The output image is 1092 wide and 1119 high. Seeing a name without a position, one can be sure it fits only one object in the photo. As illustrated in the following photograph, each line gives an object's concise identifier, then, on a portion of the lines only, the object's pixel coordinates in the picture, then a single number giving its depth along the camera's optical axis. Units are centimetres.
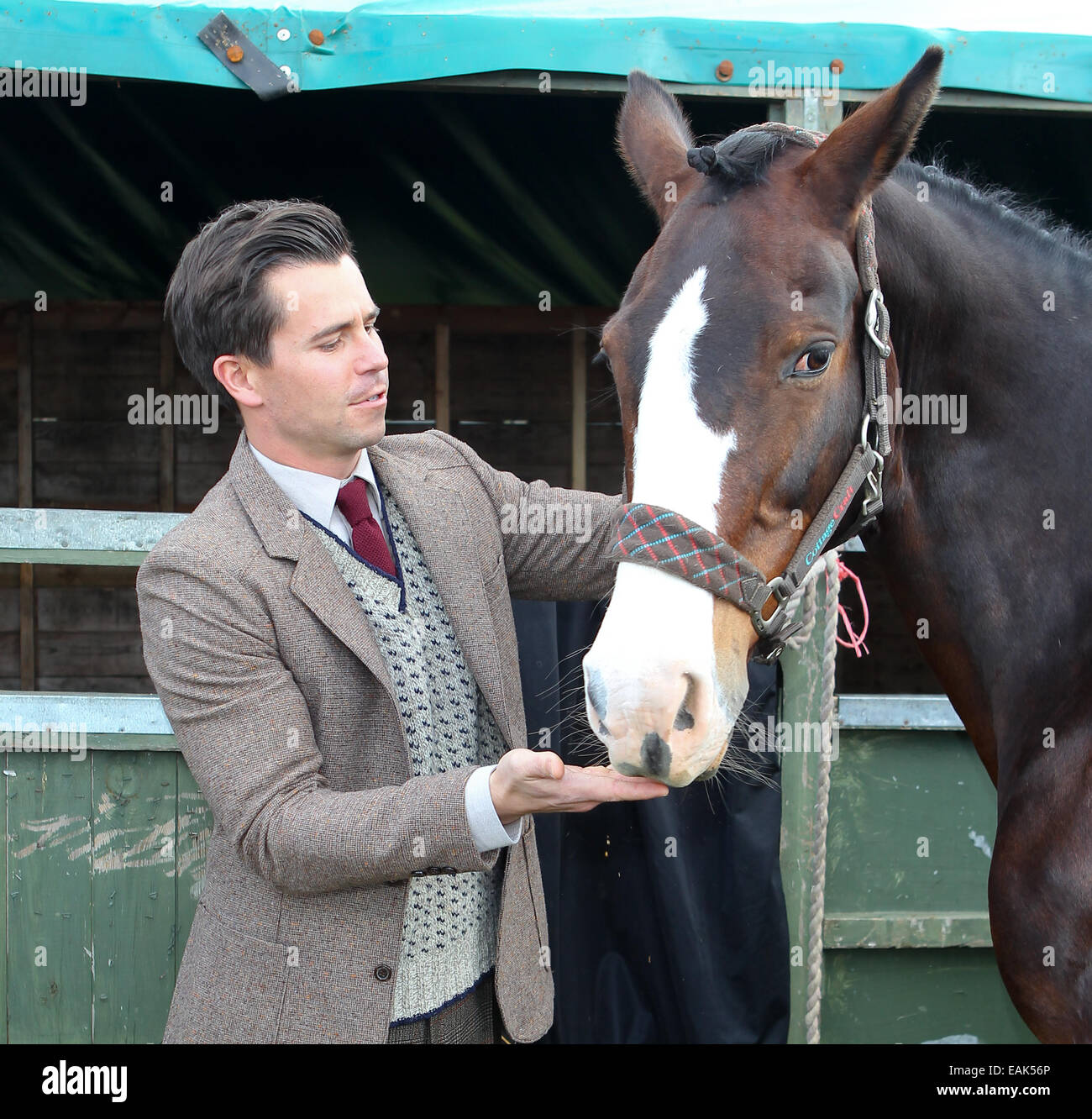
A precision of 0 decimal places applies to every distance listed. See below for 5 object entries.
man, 150
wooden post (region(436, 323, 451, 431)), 591
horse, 133
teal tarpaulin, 223
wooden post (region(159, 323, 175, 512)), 608
